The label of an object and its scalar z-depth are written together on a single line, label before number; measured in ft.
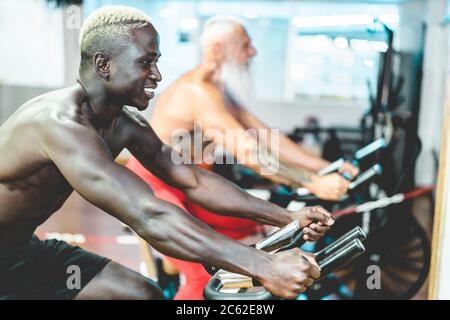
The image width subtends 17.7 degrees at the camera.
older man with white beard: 11.88
